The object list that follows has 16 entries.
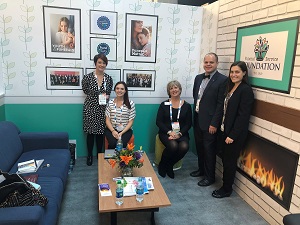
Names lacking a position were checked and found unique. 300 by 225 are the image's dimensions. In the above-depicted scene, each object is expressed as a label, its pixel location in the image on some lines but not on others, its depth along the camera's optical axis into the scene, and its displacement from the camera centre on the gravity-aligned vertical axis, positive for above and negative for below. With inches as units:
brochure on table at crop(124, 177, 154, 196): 85.6 -41.4
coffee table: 78.0 -42.7
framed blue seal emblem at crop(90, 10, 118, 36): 138.7 +26.4
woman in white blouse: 133.8 -26.0
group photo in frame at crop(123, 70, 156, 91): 150.9 -5.5
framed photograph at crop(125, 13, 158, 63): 145.1 +19.4
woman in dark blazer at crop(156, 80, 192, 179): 129.9 -30.3
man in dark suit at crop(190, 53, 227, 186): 116.6 -17.5
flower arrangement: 91.8 -33.2
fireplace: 89.5 -36.9
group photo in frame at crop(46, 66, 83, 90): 139.9 -5.9
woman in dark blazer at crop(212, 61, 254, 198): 103.6 -17.7
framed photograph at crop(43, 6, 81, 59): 134.3 +19.3
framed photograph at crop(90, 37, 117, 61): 141.4 +12.8
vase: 95.4 -39.2
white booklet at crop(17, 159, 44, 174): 99.1 -40.8
